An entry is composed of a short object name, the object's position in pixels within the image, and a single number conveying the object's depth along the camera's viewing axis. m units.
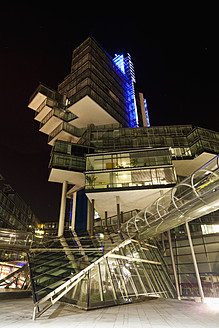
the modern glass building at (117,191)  10.77
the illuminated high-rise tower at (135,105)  58.78
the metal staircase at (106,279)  9.59
